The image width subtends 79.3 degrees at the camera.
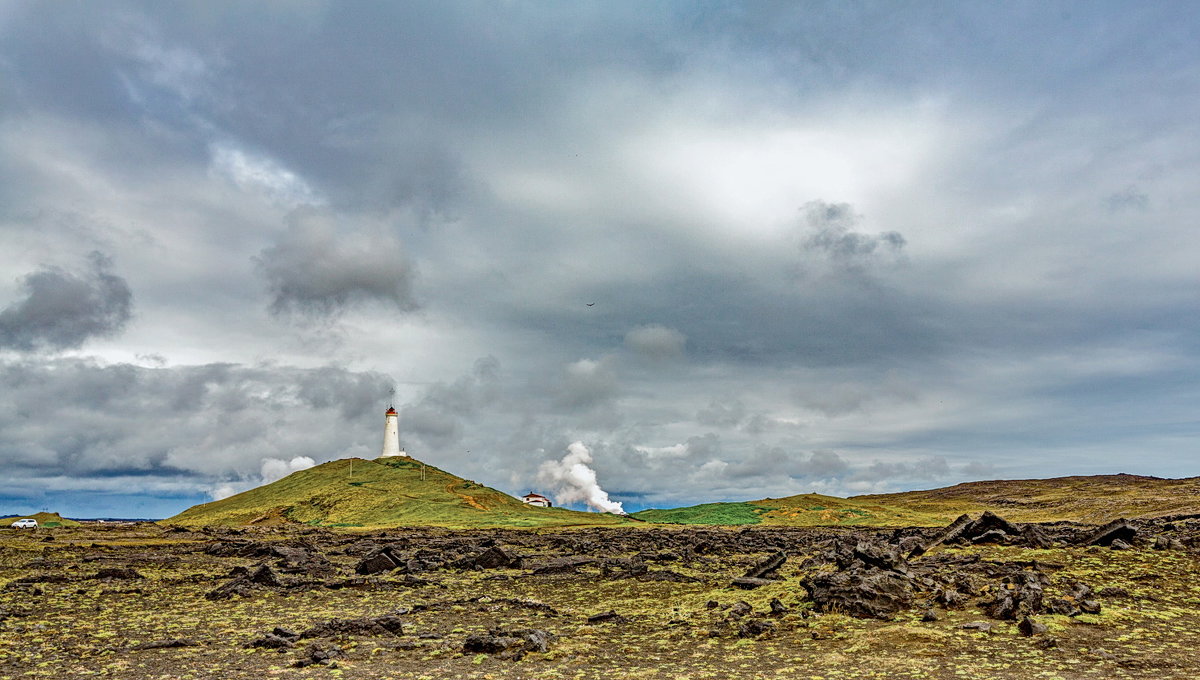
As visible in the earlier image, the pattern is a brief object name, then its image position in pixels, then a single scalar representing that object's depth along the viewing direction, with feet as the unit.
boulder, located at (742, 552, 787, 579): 82.67
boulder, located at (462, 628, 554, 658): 50.29
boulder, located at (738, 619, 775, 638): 53.42
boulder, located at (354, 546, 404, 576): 99.74
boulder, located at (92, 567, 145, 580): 95.25
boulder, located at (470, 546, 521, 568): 106.22
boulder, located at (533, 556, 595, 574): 100.32
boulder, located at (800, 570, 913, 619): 56.08
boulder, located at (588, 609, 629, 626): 62.39
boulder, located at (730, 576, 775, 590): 76.74
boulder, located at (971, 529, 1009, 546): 91.97
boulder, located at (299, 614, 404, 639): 56.80
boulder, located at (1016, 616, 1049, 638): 47.83
